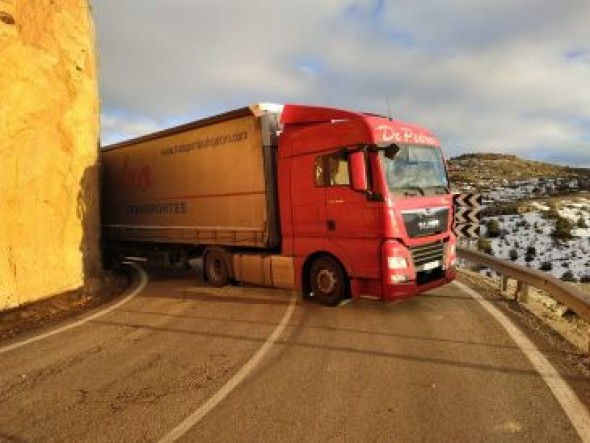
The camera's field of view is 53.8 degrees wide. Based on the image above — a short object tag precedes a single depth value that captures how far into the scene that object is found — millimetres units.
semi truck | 9414
